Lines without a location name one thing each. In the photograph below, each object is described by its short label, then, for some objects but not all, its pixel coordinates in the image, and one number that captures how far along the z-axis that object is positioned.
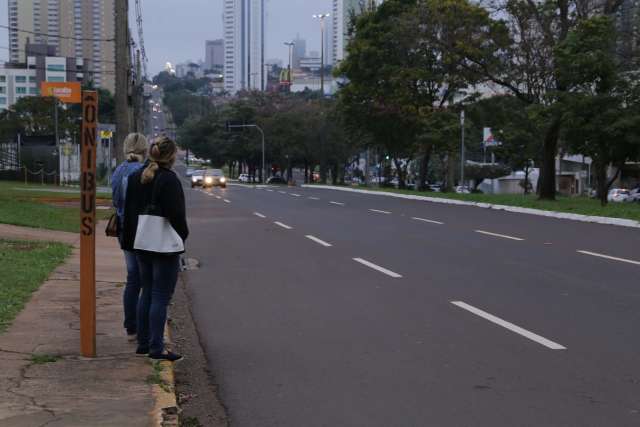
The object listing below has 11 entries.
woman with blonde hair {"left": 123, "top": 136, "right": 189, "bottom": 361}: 6.48
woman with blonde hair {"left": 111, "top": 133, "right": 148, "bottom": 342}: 7.27
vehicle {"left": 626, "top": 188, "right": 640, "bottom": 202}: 53.85
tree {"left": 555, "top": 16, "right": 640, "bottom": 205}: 27.72
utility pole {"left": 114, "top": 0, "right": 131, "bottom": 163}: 25.06
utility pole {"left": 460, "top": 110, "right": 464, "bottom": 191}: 42.64
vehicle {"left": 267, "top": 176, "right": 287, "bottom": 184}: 87.18
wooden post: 6.47
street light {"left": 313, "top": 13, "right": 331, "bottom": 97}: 75.66
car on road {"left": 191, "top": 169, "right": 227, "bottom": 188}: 55.97
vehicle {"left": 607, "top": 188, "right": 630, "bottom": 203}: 56.14
